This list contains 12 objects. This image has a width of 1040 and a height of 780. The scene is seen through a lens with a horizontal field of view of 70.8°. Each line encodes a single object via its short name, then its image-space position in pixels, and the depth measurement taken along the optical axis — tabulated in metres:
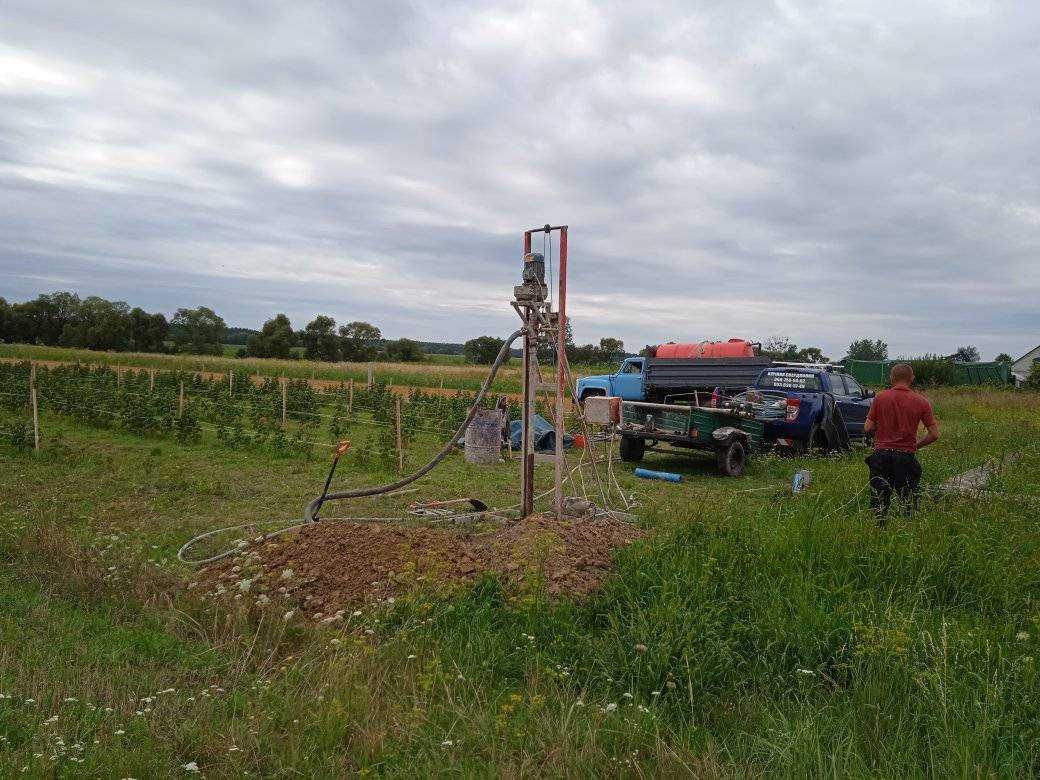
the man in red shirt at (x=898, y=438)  6.59
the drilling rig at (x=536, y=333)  6.58
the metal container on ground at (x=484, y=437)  6.92
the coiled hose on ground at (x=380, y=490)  6.65
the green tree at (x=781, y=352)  37.56
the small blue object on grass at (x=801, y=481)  8.94
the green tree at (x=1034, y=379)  34.56
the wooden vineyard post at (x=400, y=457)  12.20
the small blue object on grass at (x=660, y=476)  11.26
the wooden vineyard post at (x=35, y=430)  12.34
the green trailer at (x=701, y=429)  11.52
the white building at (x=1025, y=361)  55.75
